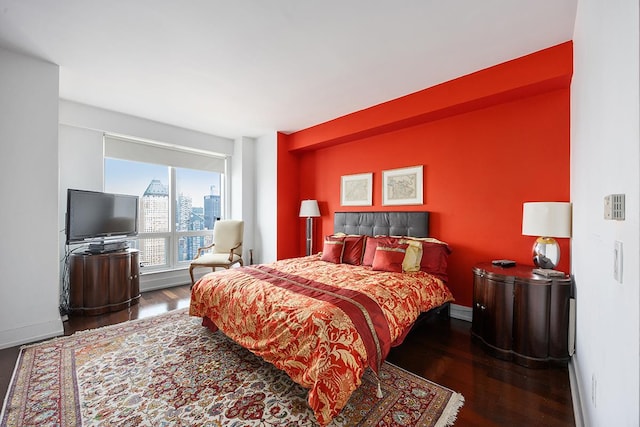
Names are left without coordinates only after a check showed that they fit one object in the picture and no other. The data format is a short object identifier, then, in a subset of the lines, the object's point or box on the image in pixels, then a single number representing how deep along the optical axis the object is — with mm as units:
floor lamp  4637
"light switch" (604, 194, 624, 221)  880
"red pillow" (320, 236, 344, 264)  3570
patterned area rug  1667
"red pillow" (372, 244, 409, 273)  2959
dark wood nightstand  2162
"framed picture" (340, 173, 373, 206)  4160
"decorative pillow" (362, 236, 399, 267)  3313
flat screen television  3340
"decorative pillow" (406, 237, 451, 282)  3049
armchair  4525
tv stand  3346
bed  1654
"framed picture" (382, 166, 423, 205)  3637
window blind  4180
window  4316
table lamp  2244
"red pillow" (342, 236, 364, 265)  3520
